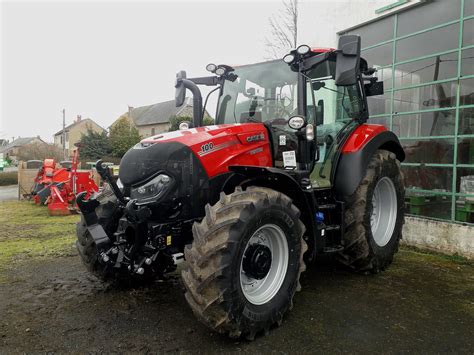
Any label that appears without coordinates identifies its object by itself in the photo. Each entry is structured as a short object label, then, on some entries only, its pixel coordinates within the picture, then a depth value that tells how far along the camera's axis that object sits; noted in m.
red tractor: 2.92
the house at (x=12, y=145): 76.94
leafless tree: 15.35
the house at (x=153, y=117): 50.33
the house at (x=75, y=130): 65.50
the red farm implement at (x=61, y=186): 9.77
